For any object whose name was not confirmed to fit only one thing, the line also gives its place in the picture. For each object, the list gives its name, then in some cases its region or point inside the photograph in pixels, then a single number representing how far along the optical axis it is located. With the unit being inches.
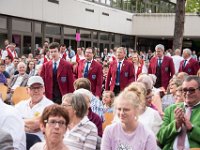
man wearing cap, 255.2
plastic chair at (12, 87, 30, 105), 394.3
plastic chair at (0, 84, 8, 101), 418.6
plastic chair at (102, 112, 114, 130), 268.8
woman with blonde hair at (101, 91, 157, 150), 190.3
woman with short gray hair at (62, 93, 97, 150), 210.2
